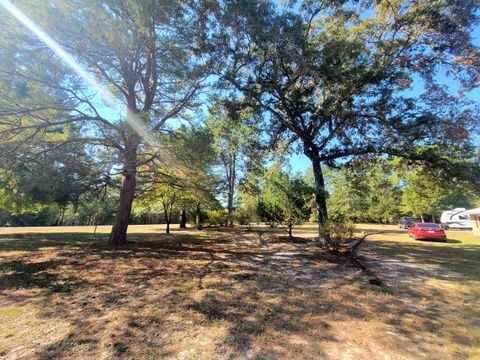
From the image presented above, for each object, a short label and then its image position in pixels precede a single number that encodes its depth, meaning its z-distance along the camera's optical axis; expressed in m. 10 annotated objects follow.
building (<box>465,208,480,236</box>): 19.67
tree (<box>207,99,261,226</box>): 10.98
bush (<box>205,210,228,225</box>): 24.83
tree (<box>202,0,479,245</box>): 8.62
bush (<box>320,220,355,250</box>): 9.75
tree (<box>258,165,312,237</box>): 13.71
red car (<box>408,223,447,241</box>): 15.43
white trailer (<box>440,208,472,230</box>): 26.46
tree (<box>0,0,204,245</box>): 7.27
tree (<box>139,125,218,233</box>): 8.33
